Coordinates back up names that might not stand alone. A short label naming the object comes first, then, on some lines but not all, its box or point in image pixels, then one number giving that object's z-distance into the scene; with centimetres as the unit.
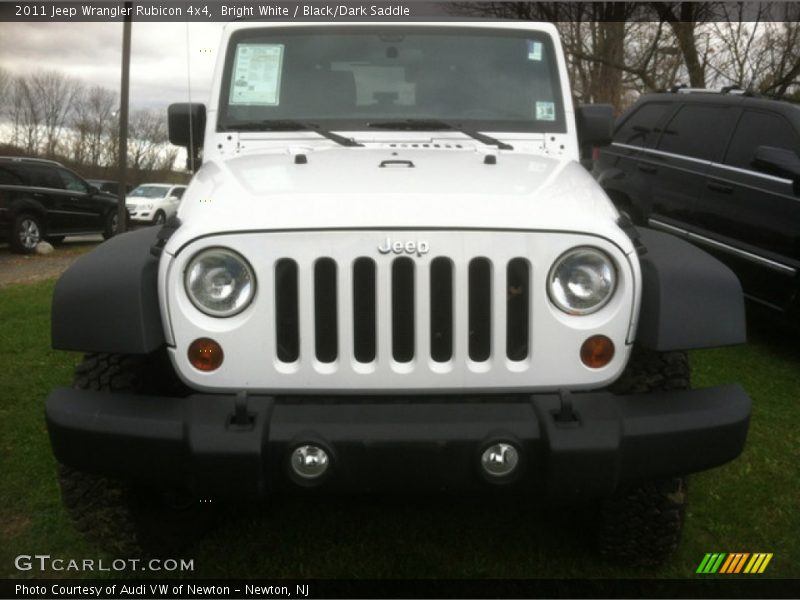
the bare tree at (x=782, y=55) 1055
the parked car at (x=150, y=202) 2450
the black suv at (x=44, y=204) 1287
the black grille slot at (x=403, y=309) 229
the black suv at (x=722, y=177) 526
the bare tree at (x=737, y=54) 1112
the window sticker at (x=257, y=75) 358
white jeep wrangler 218
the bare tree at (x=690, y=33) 1141
